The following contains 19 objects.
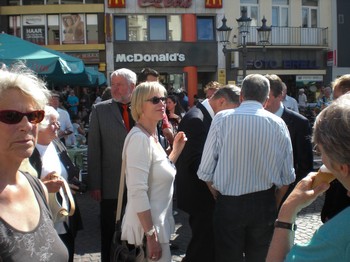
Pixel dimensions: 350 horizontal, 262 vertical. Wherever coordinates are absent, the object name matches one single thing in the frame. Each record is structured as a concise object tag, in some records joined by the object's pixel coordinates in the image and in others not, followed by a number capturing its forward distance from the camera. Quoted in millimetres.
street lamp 12461
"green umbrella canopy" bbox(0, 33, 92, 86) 6805
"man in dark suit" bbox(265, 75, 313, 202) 4332
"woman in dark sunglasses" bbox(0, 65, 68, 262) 1729
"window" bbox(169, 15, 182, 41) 24656
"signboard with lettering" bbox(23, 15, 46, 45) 23875
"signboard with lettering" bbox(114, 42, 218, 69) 23906
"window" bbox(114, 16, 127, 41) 24078
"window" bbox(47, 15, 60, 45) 23891
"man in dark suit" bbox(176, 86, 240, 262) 3994
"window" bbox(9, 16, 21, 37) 24031
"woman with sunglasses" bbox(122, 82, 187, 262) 2854
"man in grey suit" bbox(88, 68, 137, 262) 4109
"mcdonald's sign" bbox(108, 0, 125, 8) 23641
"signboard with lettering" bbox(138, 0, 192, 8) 24047
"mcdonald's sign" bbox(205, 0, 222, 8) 24594
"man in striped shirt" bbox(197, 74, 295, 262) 3250
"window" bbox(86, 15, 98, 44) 23906
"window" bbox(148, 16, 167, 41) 24516
